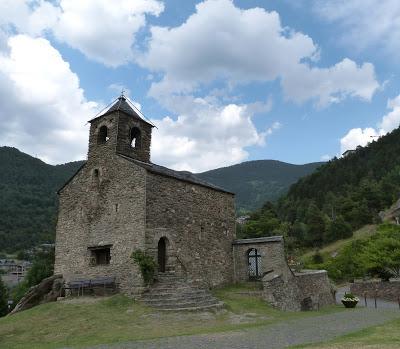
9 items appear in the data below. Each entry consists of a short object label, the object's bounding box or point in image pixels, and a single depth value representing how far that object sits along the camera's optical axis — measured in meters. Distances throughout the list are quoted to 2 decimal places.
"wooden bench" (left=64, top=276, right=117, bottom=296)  20.98
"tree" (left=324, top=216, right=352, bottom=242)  73.25
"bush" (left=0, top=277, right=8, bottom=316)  42.12
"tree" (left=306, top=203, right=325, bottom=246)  76.34
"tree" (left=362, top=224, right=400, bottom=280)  33.12
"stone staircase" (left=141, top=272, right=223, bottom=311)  17.97
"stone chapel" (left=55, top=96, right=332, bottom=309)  21.30
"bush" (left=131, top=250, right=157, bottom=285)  20.05
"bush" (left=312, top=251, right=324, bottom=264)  60.97
